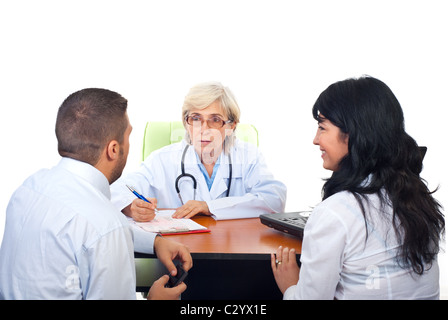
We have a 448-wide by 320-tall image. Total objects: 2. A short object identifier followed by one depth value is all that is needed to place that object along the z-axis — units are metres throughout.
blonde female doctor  2.07
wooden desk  1.67
